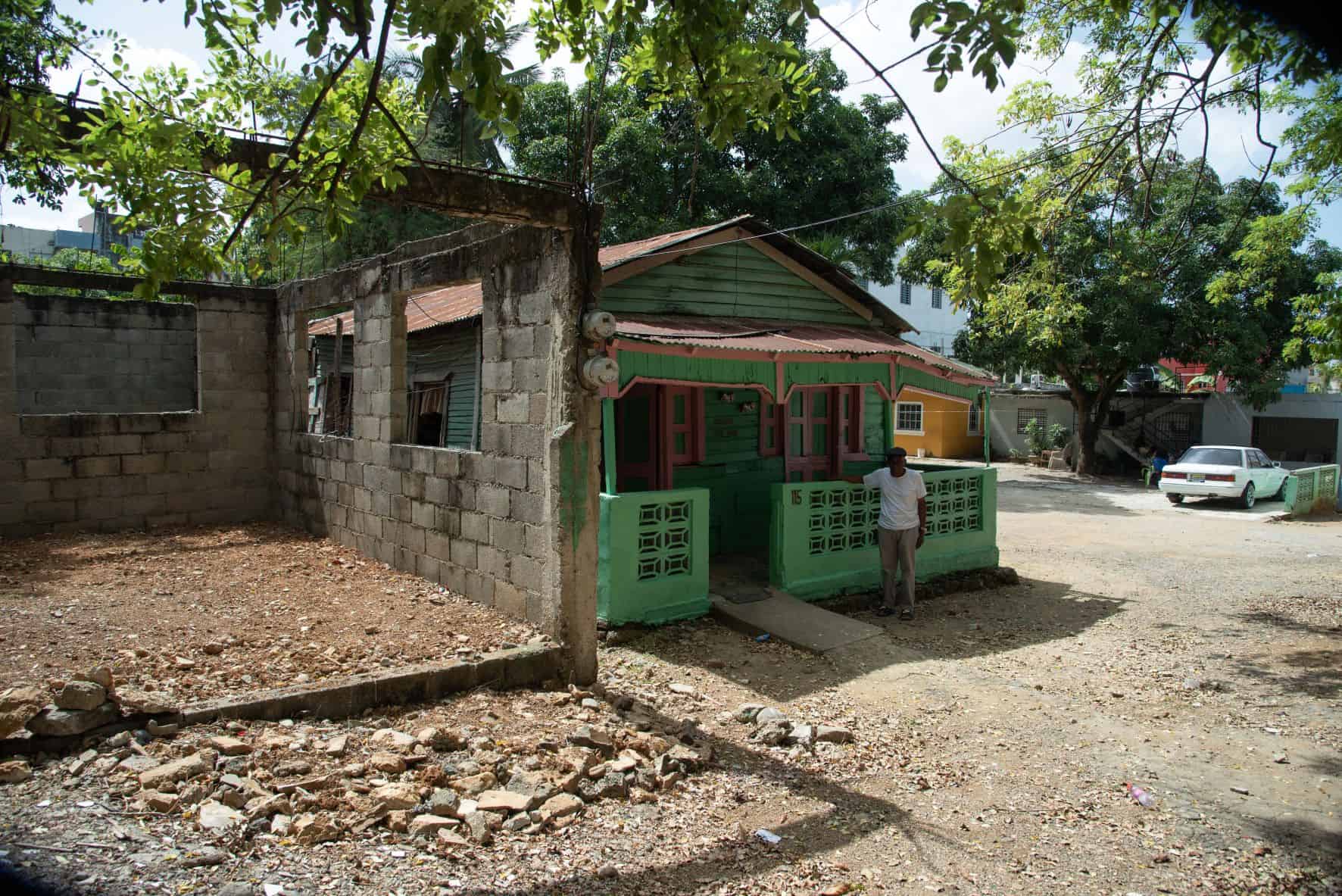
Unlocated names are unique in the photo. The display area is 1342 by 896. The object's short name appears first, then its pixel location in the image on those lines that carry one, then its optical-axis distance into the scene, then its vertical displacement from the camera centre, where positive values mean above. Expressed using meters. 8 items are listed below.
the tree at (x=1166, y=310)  20.97 +2.97
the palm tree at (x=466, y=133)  20.92 +7.49
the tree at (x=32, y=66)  10.22 +4.52
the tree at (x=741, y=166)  18.98 +5.91
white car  19.33 -1.02
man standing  9.09 -0.96
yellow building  29.98 -0.02
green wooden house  7.82 +0.19
